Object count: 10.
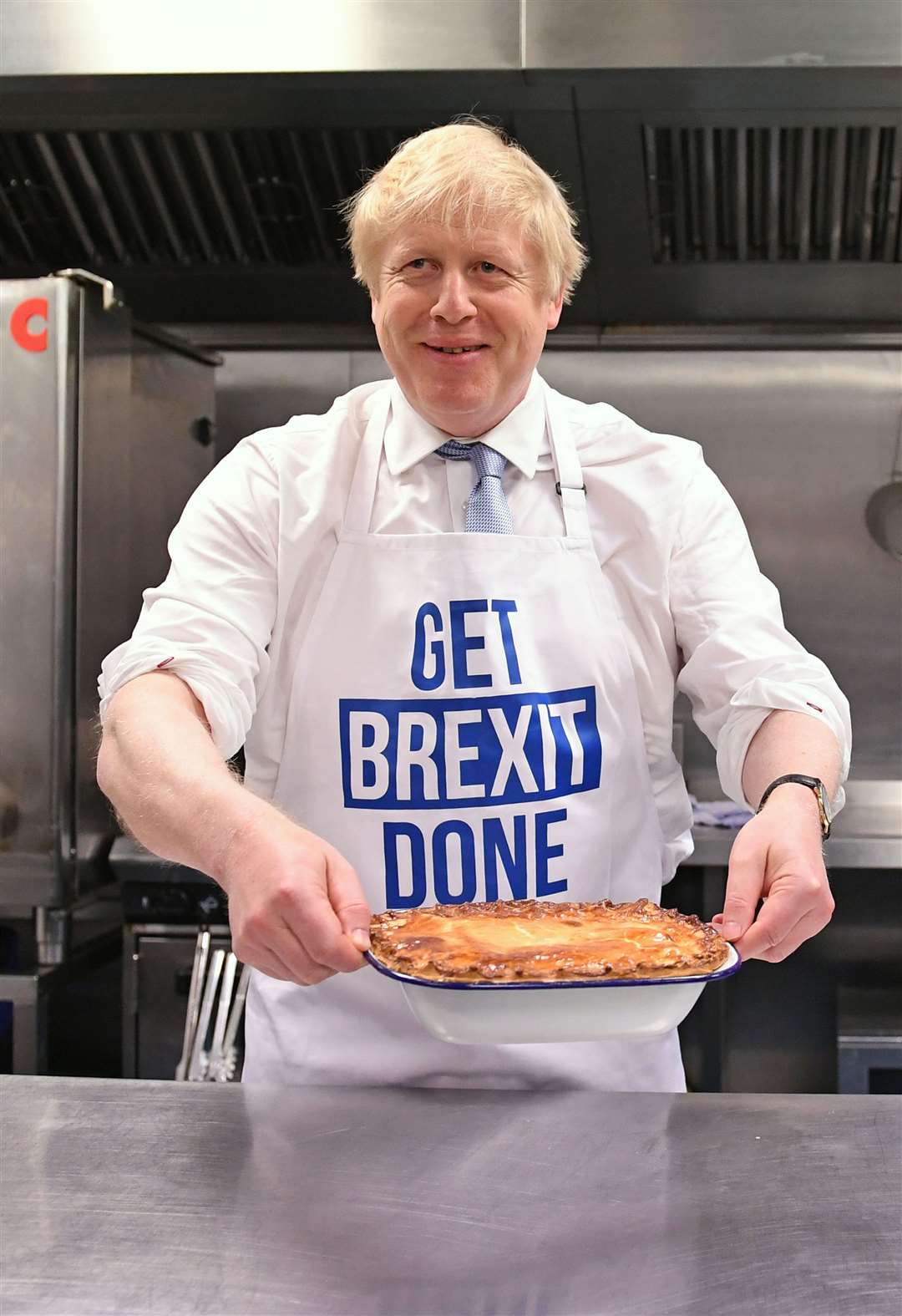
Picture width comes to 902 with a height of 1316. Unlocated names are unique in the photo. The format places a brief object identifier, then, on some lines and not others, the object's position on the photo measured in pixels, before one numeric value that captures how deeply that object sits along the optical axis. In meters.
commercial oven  2.67
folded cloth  2.78
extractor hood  2.44
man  1.48
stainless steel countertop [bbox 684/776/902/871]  2.62
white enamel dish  1.06
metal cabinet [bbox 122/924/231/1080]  2.72
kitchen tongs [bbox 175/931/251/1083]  2.61
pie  1.05
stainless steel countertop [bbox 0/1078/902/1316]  0.93
